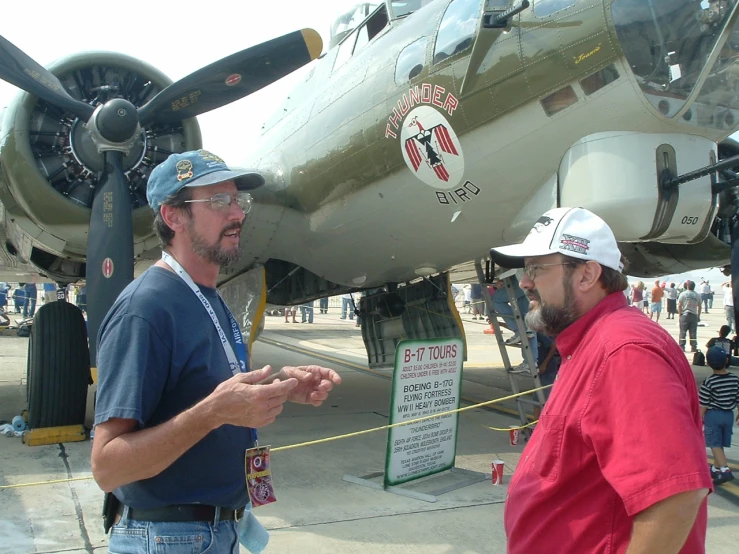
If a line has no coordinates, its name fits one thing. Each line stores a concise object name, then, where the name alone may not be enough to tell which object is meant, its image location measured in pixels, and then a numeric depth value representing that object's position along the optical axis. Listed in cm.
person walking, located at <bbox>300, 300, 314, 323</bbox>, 2869
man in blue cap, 157
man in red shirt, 140
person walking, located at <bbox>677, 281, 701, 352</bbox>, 1582
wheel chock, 617
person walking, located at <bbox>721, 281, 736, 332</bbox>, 1604
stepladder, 639
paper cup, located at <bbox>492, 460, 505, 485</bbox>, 519
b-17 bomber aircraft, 414
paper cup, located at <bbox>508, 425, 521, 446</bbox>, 655
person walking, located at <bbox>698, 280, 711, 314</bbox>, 2825
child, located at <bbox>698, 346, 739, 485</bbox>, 539
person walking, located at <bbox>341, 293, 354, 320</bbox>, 3212
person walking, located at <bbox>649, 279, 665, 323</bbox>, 2744
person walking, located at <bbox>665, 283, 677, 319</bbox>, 2895
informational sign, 494
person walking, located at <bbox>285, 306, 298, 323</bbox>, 2877
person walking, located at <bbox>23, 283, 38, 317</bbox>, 2397
